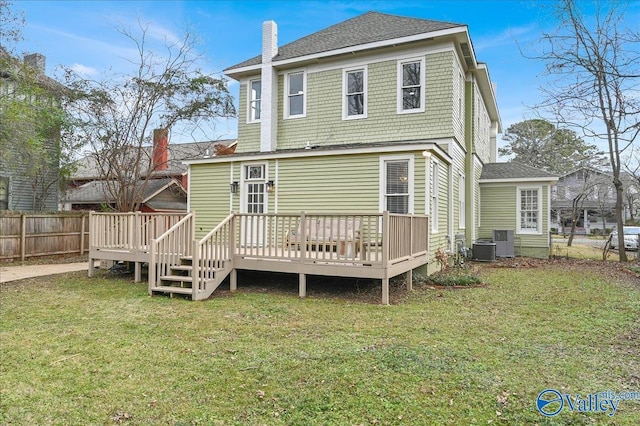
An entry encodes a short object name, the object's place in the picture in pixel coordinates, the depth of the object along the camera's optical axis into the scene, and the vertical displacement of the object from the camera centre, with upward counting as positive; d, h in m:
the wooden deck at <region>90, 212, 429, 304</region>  6.89 -0.74
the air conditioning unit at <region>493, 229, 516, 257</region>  14.18 -0.97
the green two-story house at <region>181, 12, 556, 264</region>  9.51 +2.58
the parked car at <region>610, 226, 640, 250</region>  19.77 -0.96
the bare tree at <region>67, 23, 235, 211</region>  15.19 +4.51
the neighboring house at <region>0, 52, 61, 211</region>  14.55 +1.51
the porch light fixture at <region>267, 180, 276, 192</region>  10.62 +0.82
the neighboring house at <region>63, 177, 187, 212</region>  19.34 +0.95
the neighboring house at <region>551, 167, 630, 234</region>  31.09 +1.36
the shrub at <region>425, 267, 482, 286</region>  8.46 -1.33
